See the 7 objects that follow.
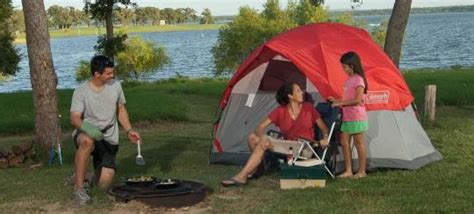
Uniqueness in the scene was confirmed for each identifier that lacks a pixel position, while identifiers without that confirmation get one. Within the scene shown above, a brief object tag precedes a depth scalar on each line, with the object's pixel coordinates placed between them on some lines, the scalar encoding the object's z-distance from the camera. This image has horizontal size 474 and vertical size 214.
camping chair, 7.12
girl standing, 7.09
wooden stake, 11.59
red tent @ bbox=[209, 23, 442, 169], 7.66
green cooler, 6.74
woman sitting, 7.12
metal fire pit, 6.17
